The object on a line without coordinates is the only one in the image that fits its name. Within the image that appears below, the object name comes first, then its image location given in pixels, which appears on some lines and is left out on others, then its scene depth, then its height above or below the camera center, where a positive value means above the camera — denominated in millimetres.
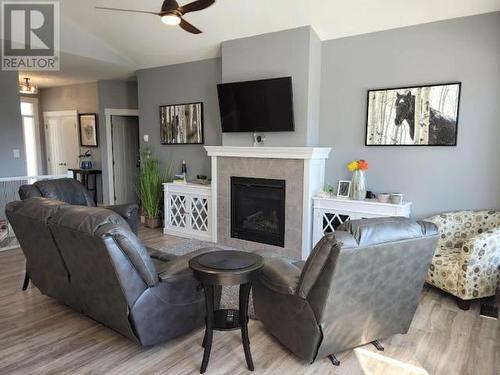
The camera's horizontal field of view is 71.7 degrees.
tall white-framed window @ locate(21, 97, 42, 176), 8203 +250
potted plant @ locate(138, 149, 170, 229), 5851 -704
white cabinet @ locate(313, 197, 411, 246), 3771 -693
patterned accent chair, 2938 -1028
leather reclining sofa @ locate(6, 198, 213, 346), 2037 -817
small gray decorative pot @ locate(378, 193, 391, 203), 3841 -537
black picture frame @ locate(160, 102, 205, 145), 5516 +342
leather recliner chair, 1906 -828
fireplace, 4441 -827
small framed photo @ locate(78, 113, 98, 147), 7391 +369
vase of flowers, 4002 -357
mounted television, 4242 +546
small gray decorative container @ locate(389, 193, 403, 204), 3766 -531
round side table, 1970 -742
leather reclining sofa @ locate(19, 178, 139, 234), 3730 -533
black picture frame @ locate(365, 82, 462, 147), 3622 +303
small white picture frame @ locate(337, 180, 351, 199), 4320 -489
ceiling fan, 2820 +1135
